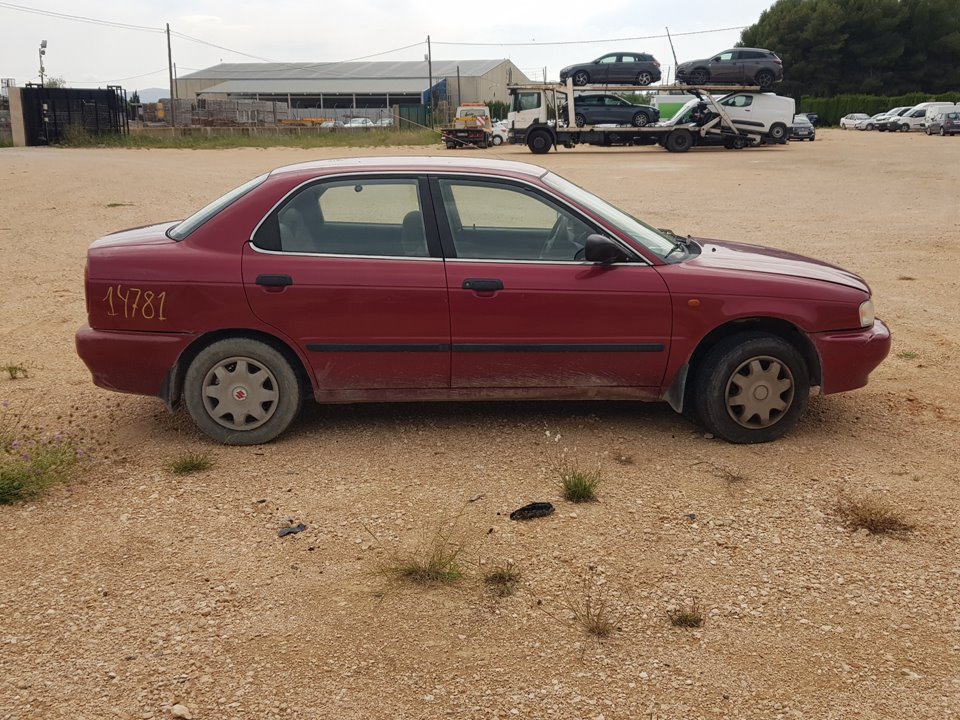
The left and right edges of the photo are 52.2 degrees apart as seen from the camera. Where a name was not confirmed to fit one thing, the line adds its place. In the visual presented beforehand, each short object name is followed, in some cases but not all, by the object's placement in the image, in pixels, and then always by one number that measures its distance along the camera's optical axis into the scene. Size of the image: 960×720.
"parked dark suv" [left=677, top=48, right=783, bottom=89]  37.75
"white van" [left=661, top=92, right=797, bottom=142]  36.31
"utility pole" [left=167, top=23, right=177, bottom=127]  53.45
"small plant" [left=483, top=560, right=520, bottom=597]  3.67
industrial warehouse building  85.88
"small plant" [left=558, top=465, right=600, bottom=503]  4.49
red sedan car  5.04
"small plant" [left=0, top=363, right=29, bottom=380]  6.46
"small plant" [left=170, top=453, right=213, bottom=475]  4.84
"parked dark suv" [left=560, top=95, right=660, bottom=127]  36.47
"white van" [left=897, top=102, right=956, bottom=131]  50.53
